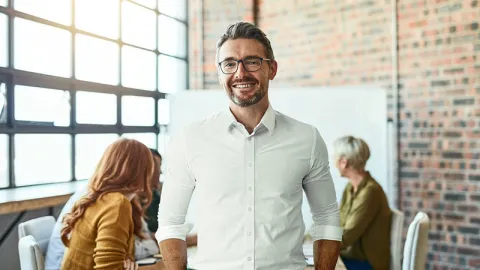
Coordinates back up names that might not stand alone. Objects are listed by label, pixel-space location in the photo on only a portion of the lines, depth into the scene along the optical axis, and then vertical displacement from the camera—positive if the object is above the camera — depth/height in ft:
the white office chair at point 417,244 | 8.37 -1.95
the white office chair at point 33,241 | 6.60 -1.65
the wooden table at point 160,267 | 7.35 -2.10
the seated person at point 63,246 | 7.44 -1.86
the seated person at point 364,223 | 9.46 -1.77
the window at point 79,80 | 10.78 +1.51
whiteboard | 11.80 +0.63
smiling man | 4.79 -0.47
